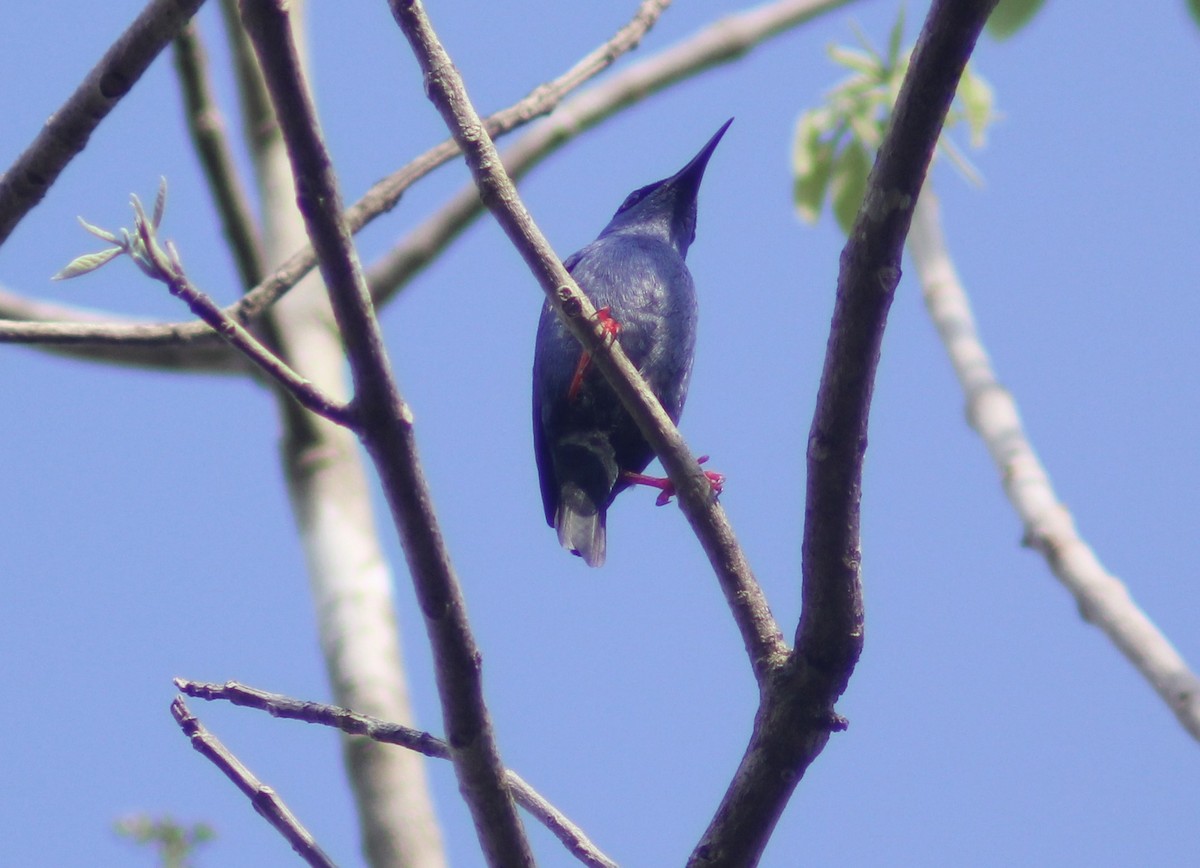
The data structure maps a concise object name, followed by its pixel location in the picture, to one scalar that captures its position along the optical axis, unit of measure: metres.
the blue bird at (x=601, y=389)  10.58
